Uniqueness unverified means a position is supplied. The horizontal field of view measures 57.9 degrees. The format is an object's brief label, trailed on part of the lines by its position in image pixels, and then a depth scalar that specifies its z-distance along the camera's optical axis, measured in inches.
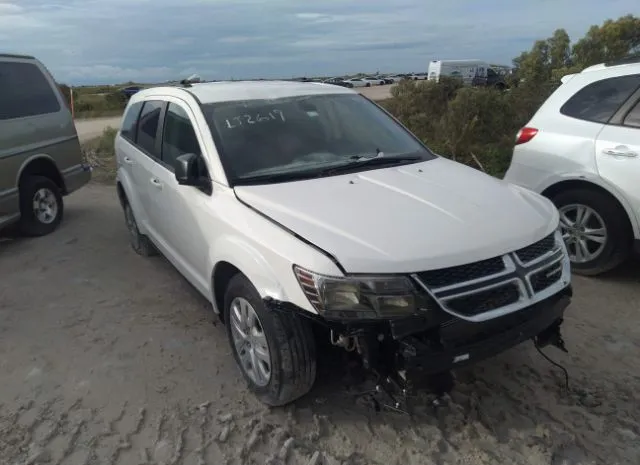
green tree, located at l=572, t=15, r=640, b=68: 730.2
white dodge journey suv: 105.0
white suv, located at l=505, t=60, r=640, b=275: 184.4
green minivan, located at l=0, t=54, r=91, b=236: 241.0
